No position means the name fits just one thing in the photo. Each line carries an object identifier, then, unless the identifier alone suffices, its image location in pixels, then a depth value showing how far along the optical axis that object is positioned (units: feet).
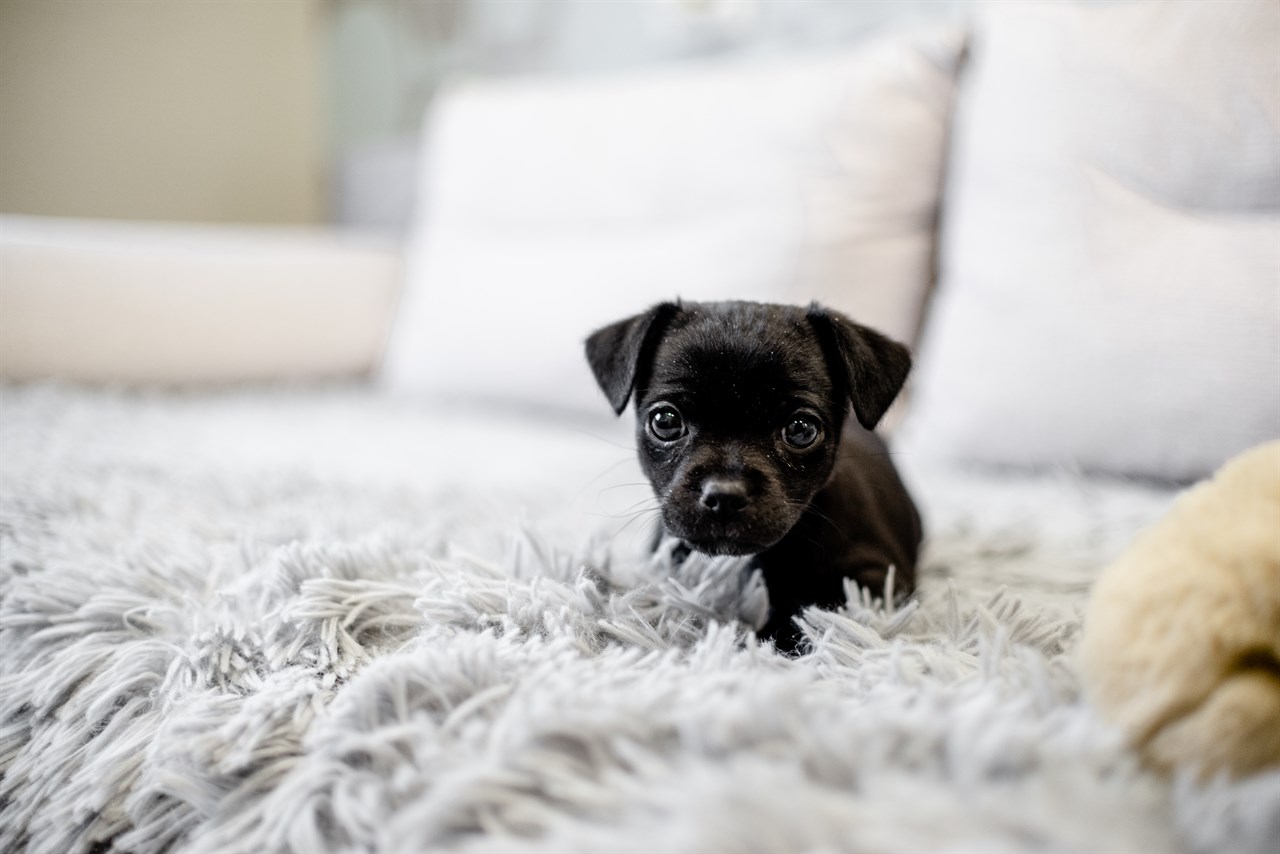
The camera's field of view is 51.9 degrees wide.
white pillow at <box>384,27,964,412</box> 1.95
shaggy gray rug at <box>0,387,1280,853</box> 1.00
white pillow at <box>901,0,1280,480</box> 1.56
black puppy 1.36
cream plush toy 1.01
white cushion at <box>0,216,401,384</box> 2.03
